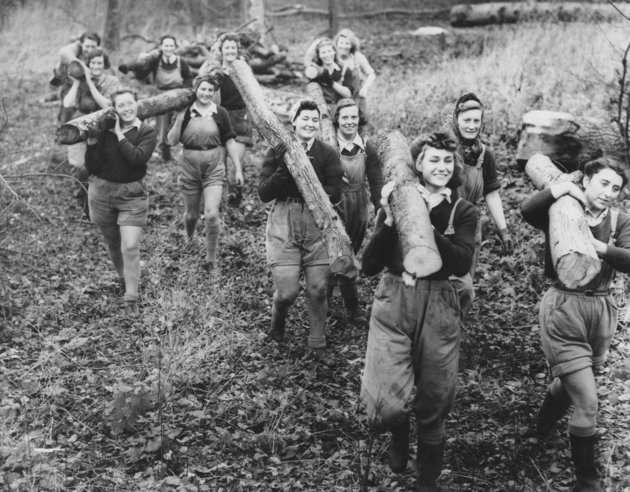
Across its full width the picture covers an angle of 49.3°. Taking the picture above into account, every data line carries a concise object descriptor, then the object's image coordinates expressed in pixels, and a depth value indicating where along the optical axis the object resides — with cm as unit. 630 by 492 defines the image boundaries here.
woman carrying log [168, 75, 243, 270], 729
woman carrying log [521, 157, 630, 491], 405
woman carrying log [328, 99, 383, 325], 609
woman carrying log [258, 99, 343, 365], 557
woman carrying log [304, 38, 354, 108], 835
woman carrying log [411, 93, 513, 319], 543
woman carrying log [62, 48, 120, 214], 870
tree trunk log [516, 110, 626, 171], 840
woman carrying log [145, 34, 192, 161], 1052
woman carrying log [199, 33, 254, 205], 844
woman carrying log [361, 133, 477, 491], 401
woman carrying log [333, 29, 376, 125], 866
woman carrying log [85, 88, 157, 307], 643
